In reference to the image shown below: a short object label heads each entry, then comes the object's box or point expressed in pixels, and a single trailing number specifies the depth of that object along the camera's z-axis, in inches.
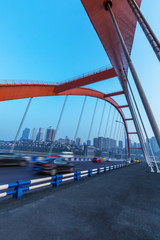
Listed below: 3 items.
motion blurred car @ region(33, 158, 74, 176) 337.4
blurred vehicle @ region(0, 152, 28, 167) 463.8
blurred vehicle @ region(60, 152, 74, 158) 945.6
